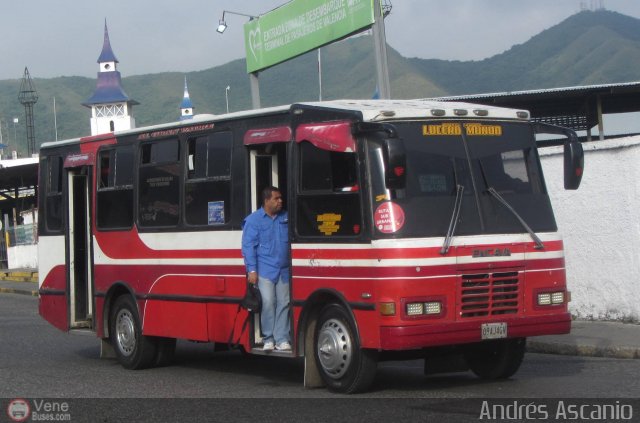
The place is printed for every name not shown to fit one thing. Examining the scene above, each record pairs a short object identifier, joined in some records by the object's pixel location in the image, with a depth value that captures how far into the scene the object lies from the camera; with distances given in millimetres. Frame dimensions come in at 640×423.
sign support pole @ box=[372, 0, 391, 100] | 18922
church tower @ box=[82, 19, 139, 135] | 143000
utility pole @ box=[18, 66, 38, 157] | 134500
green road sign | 20625
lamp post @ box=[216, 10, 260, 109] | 25552
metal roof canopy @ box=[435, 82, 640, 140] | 27156
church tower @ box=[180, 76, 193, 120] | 138750
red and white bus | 10250
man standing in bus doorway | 11430
